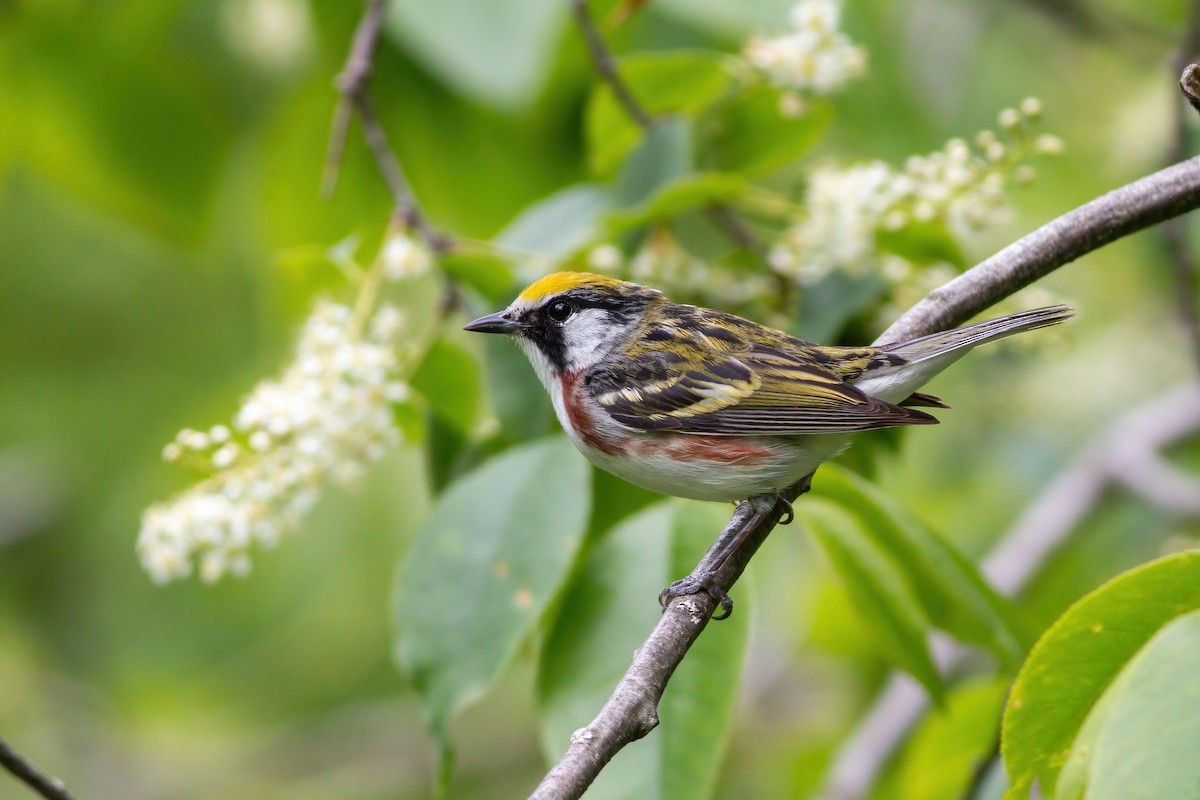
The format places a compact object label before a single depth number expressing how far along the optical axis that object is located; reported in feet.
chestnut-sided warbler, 18.07
